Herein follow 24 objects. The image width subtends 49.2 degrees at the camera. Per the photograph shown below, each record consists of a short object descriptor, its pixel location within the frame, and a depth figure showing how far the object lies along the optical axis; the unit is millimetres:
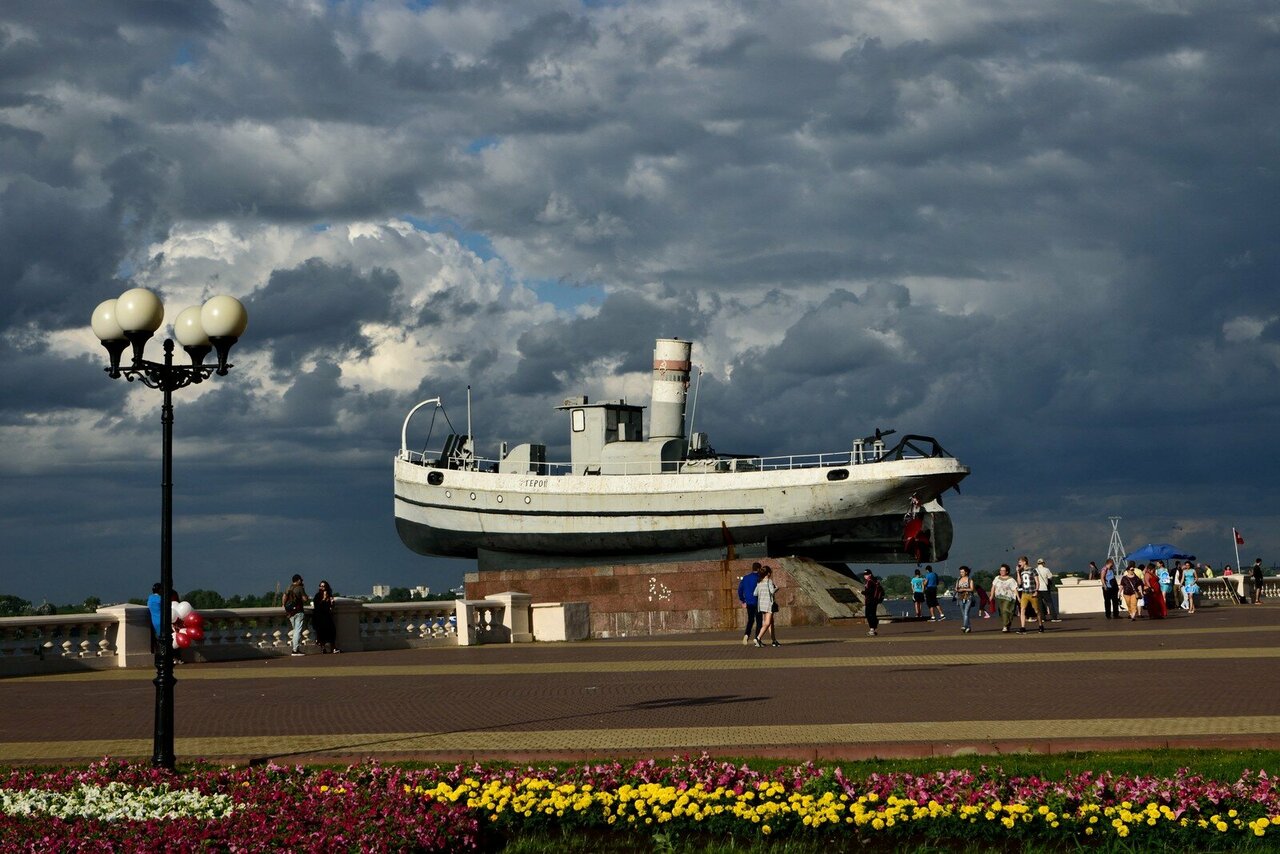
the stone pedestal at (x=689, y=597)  37281
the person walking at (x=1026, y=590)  30016
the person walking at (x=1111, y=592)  37094
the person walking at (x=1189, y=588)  40891
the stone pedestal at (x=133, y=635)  25078
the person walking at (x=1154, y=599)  36031
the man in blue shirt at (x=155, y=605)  24047
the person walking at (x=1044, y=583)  31859
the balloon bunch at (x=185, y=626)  23828
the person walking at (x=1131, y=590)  35344
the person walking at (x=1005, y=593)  29703
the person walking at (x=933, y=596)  40594
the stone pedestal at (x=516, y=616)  32812
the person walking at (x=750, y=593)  26766
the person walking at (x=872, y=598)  30062
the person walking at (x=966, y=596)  30562
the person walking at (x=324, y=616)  28516
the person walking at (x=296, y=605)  27641
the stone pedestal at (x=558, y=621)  33344
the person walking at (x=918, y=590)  40656
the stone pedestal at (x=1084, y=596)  42469
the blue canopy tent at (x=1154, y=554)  50344
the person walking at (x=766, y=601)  26109
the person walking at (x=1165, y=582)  40141
